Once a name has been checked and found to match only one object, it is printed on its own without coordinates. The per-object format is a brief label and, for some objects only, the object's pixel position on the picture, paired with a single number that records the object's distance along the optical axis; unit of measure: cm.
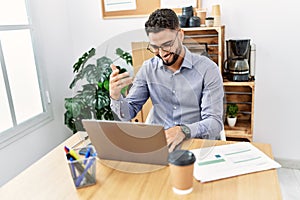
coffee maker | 207
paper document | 99
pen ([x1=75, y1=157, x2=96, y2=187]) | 97
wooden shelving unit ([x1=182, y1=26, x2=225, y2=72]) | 206
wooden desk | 89
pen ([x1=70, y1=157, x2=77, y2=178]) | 96
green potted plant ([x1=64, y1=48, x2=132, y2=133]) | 155
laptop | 98
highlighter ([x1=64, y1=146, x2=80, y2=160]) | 99
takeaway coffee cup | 85
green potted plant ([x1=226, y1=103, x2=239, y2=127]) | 222
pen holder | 96
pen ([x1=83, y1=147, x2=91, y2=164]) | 97
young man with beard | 131
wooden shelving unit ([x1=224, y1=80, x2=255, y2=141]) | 217
